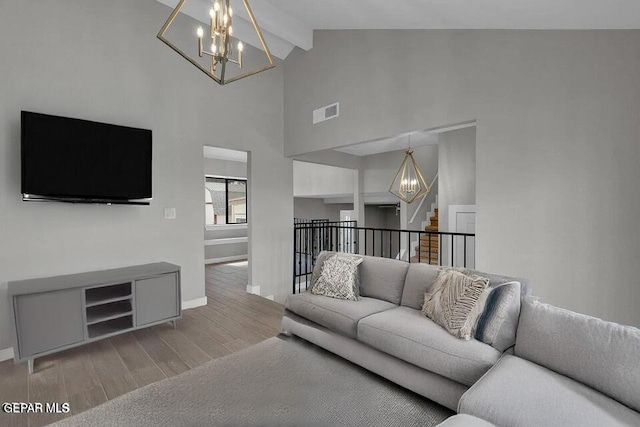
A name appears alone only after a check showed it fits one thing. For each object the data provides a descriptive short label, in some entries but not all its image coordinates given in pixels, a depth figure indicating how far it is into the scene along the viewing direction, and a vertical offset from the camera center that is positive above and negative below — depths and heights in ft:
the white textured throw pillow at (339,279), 9.37 -2.12
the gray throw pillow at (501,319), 6.35 -2.26
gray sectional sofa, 4.63 -2.83
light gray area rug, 6.23 -4.17
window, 25.22 +0.82
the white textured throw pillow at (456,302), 6.67 -2.12
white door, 17.51 -1.05
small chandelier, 20.34 +1.70
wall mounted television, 9.29 +1.65
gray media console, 8.27 -2.84
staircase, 18.51 -2.16
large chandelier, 5.82 +3.48
